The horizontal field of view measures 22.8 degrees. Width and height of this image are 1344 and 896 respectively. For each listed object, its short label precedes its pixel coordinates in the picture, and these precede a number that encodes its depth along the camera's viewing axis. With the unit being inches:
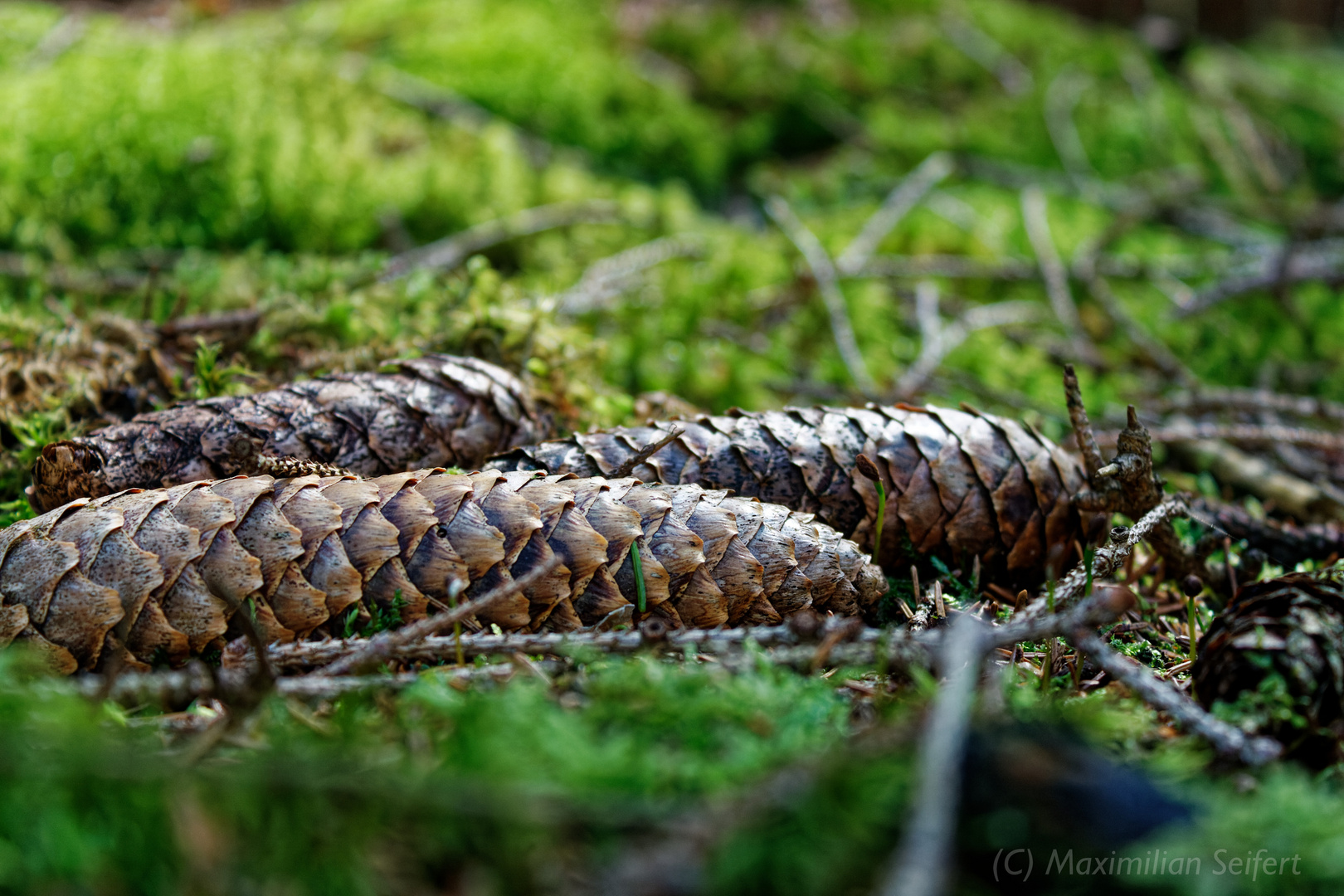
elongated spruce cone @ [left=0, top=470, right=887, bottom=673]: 20.3
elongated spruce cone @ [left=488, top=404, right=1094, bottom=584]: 21.7
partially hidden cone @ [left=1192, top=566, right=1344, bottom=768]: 20.0
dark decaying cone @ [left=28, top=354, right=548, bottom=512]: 21.3
